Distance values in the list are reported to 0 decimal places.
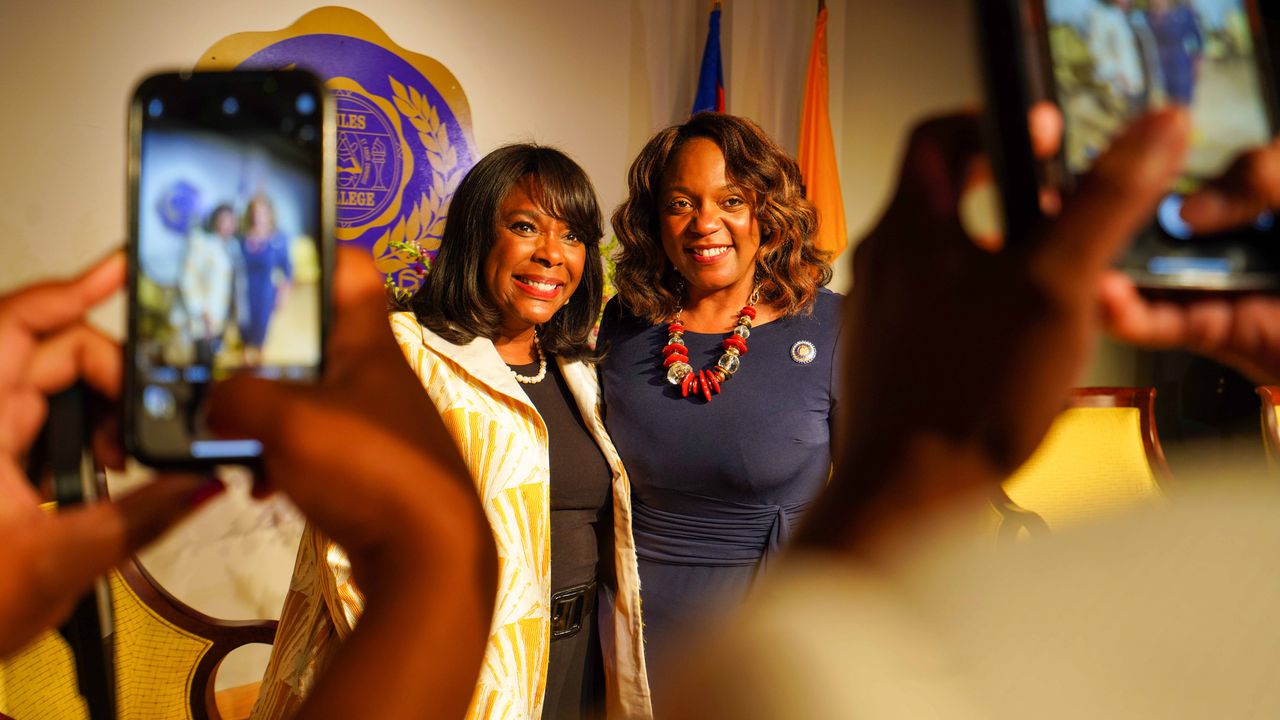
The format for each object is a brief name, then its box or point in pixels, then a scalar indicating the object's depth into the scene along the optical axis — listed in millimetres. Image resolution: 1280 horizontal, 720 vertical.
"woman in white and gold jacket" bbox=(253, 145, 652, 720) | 891
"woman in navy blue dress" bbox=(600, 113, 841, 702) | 1087
